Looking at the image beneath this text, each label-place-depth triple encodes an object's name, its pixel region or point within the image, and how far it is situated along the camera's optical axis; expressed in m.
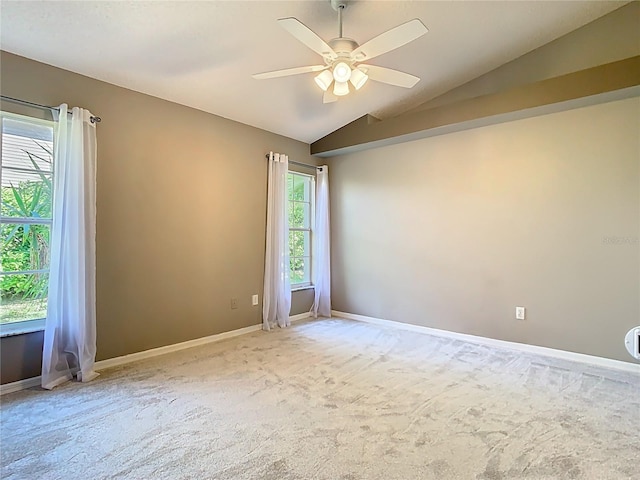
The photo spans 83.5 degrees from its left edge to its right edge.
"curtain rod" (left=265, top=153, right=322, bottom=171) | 4.95
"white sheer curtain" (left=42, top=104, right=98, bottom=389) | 2.77
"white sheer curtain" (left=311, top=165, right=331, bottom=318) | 5.16
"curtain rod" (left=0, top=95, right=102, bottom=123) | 2.65
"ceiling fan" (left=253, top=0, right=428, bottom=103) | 1.97
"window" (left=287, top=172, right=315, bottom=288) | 5.12
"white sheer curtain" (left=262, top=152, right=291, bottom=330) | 4.51
